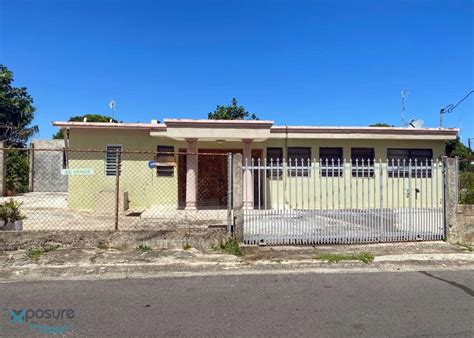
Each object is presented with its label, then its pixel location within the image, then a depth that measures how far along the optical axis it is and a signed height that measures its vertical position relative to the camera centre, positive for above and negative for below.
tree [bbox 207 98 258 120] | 39.50 +7.59
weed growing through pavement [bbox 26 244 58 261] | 6.88 -1.21
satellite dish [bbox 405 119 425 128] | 15.53 +2.55
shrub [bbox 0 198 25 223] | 7.59 -0.55
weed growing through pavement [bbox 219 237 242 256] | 7.36 -1.20
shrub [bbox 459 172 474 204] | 9.09 -0.05
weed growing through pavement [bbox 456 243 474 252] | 7.90 -1.29
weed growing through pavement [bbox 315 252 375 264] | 6.85 -1.30
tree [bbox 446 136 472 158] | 29.38 +2.92
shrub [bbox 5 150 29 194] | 21.00 +0.75
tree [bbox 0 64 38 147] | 28.36 +5.60
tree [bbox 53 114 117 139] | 40.12 +7.14
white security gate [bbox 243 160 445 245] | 8.02 -0.82
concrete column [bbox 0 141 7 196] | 19.41 +0.58
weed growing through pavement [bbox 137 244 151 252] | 7.45 -1.22
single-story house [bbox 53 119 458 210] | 14.49 +1.35
